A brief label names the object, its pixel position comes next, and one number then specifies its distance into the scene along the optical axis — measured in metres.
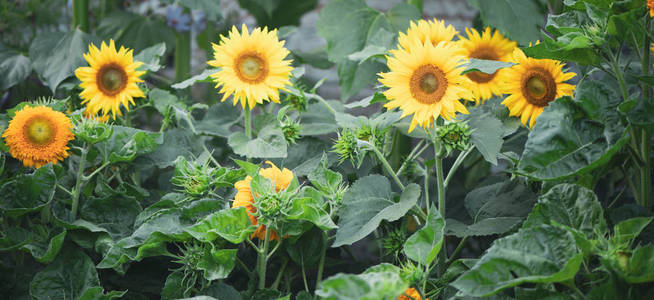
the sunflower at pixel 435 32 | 2.80
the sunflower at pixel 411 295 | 2.53
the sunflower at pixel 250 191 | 2.62
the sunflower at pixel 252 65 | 2.73
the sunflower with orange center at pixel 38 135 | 2.71
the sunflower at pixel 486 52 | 2.83
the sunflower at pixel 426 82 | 2.61
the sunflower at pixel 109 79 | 2.84
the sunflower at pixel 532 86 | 2.73
